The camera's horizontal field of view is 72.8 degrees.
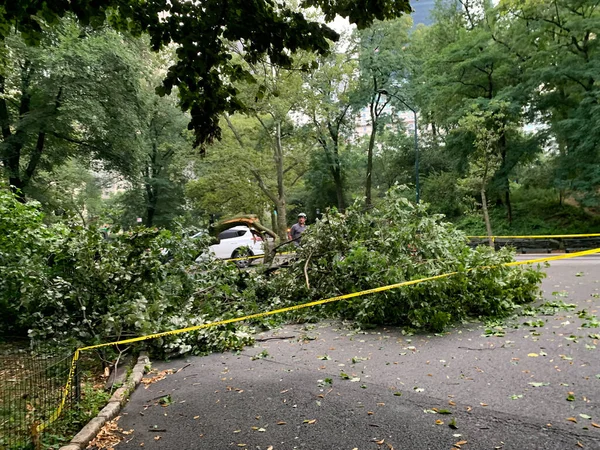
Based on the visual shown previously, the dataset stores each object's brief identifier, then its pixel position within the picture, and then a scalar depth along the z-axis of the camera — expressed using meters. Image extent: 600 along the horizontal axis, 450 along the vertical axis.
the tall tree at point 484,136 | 15.38
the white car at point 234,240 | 18.22
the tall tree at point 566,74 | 15.90
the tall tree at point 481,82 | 19.08
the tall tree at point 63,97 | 13.74
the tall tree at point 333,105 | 21.66
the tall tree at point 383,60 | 24.50
